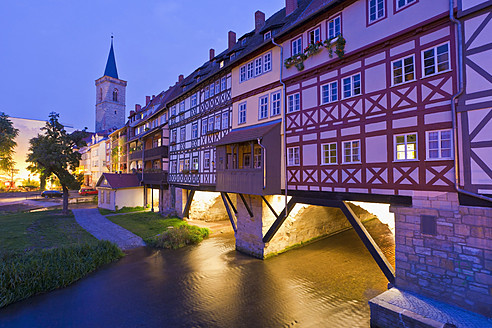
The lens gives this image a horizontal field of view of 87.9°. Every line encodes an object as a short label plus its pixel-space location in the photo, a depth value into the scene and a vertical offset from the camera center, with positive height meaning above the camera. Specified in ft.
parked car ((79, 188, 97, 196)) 145.79 -9.32
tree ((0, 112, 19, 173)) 133.59 +18.63
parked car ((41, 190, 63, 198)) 139.33 -10.13
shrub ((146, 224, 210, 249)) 56.13 -14.31
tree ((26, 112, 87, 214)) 79.10 +7.24
